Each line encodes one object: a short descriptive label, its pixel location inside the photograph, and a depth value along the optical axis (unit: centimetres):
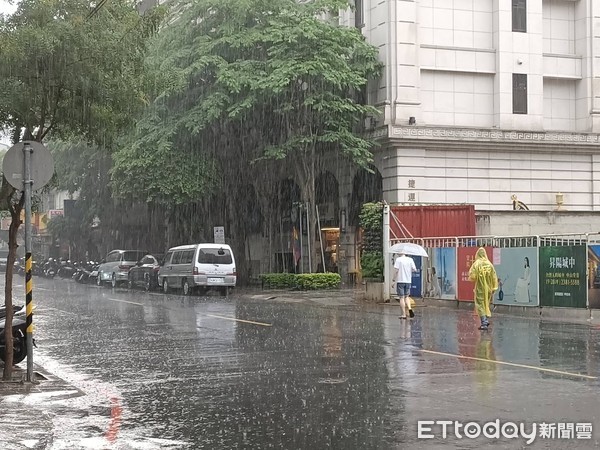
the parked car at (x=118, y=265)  3956
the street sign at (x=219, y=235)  3559
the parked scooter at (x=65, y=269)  5488
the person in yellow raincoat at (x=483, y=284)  1703
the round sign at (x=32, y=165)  1058
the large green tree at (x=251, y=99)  3186
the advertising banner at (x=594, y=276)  1933
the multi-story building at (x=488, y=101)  3353
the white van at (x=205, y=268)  3106
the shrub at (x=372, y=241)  2627
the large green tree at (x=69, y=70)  1089
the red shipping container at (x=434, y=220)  2756
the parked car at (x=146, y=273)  3588
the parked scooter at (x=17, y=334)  1230
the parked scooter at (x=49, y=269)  5772
